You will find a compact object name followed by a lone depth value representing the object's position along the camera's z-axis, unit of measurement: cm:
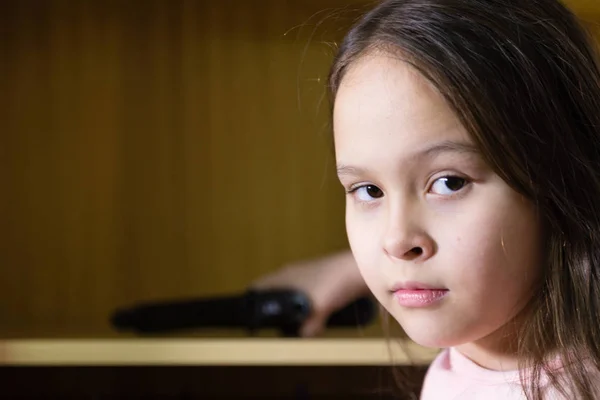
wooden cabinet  142
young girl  78
